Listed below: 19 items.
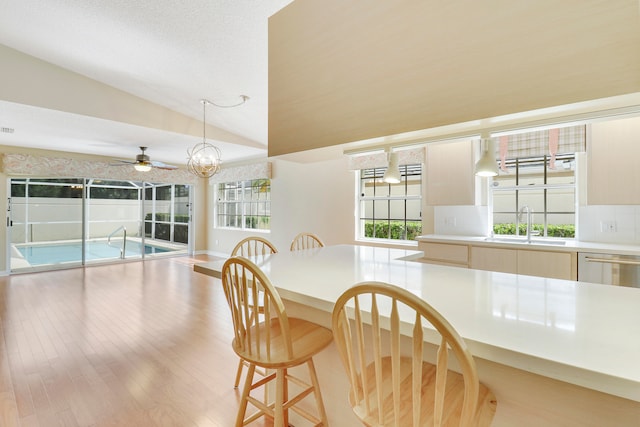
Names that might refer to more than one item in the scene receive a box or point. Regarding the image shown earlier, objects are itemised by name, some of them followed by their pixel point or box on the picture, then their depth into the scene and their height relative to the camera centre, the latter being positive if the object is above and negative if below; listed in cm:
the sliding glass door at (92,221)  595 -21
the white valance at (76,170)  557 +87
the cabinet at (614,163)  264 +47
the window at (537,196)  339 +22
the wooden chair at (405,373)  76 -45
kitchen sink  299 -28
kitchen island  72 -33
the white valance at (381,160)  405 +75
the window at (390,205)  434 +13
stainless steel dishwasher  246 -45
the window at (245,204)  694 +20
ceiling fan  520 +82
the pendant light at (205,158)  420 +84
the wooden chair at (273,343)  130 -61
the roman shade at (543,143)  298 +74
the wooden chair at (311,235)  300 -24
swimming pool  606 -86
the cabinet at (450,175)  356 +48
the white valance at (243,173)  650 +92
